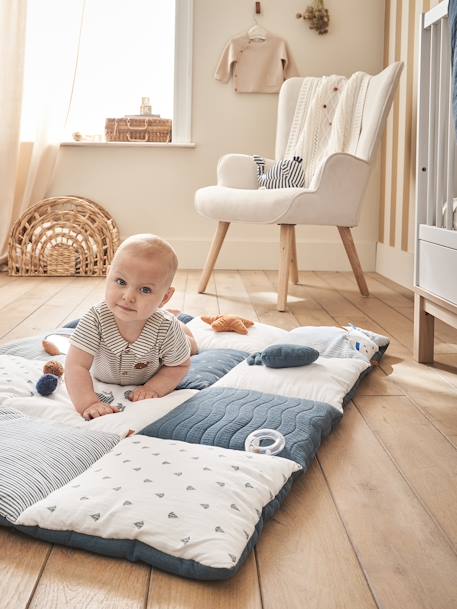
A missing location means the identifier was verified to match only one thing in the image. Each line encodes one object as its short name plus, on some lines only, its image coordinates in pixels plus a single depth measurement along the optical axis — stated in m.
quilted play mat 0.94
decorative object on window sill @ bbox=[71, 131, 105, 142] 4.01
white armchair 2.83
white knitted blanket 3.20
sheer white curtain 3.70
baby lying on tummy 1.43
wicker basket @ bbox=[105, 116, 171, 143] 3.97
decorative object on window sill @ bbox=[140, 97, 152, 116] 4.02
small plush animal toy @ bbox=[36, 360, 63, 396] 1.50
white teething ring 1.21
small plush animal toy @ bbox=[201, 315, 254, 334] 2.08
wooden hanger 3.86
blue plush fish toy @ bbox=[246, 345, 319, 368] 1.65
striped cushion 3.30
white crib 1.87
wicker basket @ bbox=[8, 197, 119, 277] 3.63
